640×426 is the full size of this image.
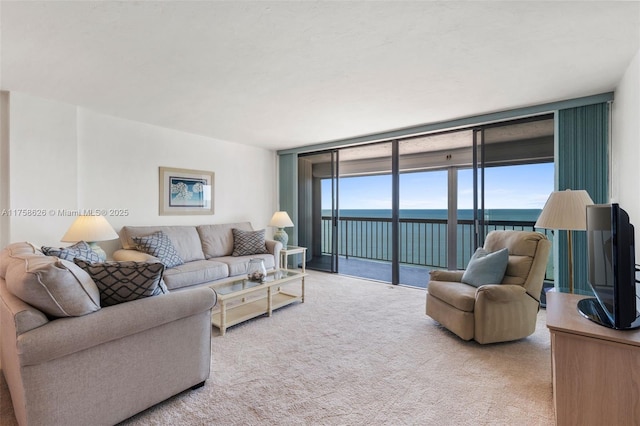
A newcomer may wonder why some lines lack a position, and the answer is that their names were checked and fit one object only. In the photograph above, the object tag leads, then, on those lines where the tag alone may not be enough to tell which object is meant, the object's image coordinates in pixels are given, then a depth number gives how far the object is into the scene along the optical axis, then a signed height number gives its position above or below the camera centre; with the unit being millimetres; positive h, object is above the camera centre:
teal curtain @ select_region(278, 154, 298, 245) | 5590 +504
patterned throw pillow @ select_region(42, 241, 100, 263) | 2289 -309
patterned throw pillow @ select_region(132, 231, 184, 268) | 3494 -397
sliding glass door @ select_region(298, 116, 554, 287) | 3699 +302
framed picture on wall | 4234 +351
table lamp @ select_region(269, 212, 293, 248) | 5034 -164
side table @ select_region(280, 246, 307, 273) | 4820 -616
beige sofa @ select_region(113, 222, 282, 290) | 3381 -512
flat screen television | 1275 -265
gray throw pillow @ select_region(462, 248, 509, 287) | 2590 -492
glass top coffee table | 2752 -973
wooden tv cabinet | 1253 -706
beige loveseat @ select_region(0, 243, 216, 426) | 1282 -652
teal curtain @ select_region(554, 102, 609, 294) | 2945 +541
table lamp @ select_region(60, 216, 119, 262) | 2949 -171
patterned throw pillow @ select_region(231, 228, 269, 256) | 4410 -430
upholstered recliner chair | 2402 -721
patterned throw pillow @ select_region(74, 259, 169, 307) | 1593 -352
